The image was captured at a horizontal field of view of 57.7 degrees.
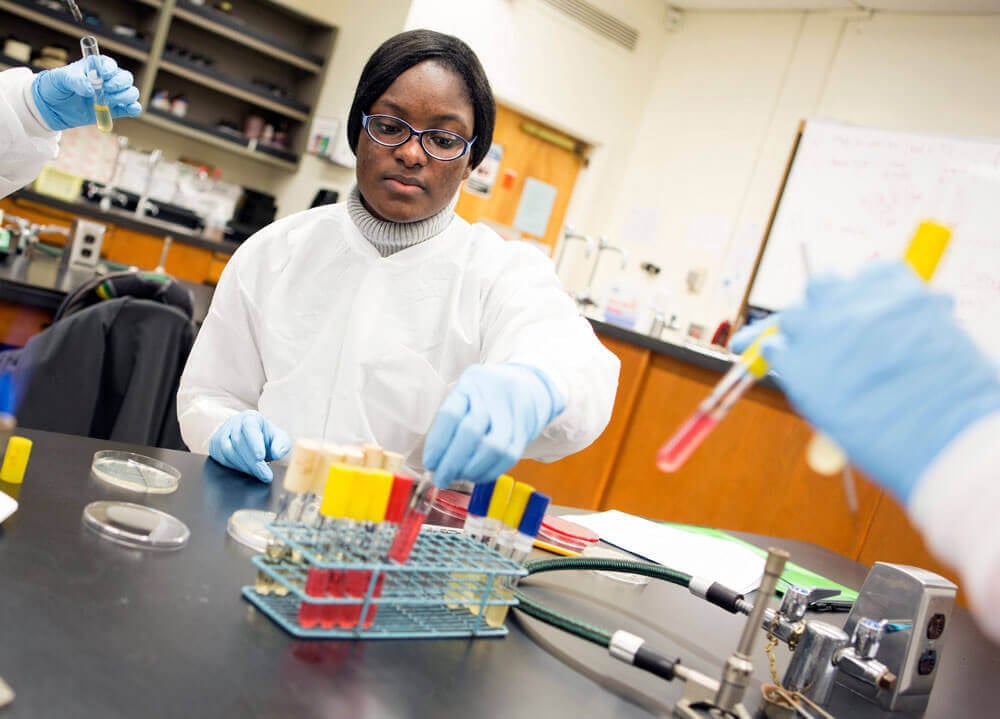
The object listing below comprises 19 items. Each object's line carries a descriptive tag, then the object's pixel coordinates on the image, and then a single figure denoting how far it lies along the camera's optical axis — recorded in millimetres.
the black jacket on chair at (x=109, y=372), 1913
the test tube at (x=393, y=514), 826
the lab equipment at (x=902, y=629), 1089
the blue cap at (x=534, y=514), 943
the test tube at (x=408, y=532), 832
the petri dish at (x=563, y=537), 1312
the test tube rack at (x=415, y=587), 798
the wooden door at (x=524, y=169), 5590
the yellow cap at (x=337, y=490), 788
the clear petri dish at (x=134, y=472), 1019
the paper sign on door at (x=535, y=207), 5828
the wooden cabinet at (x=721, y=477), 3012
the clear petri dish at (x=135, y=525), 867
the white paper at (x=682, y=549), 1422
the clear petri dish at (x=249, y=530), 967
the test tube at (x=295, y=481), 838
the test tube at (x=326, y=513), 782
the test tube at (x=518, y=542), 930
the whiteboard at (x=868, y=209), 4277
